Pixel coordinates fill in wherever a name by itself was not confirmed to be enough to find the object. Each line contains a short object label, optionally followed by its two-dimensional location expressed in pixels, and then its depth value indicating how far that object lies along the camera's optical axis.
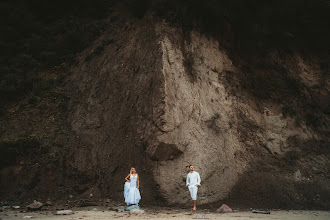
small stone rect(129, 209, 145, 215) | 9.69
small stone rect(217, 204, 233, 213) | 11.05
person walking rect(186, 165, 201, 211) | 11.08
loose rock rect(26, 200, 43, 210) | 10.76
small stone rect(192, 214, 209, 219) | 8.66
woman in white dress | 10.60
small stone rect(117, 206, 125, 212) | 10.56
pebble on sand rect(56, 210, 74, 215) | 9.62
